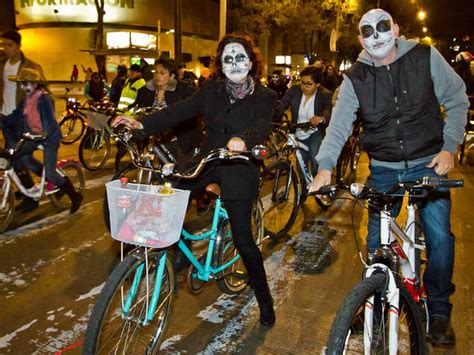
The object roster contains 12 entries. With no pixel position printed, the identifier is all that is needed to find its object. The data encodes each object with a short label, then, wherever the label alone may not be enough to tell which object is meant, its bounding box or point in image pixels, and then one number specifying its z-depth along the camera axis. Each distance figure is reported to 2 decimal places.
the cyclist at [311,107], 6.89
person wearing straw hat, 6.41
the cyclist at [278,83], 17.02
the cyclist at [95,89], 14.30
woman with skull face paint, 3.61
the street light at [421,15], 44.14
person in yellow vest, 8.29
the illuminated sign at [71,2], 33.91
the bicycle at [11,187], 5.95
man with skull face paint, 3.13
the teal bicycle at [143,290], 2.74
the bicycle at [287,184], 6.08
